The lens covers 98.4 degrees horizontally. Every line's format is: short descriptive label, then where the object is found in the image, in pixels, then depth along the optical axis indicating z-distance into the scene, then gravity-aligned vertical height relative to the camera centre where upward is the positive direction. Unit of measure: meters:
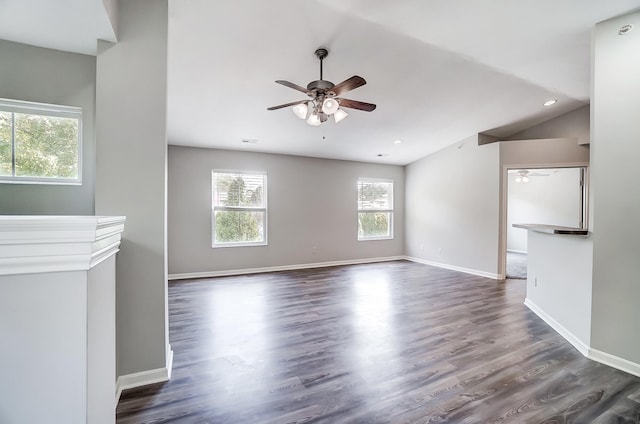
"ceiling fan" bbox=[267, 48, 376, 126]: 2.50 +1.06
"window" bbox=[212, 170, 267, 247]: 5.45 -0.01
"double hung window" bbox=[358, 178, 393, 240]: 6.88 +0.00
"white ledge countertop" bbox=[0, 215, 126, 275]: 0.65 -0.09
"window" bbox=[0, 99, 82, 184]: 2.41 +0.57
